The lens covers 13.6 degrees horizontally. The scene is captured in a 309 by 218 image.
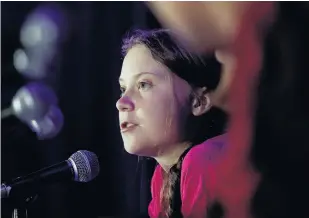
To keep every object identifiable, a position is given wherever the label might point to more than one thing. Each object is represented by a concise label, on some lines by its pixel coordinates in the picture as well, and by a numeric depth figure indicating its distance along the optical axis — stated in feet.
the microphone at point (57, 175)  6.65
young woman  7.00
